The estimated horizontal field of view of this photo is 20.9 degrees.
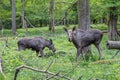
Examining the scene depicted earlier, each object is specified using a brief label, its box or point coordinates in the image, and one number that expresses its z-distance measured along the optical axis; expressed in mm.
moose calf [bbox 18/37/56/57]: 15000
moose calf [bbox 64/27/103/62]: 13372
